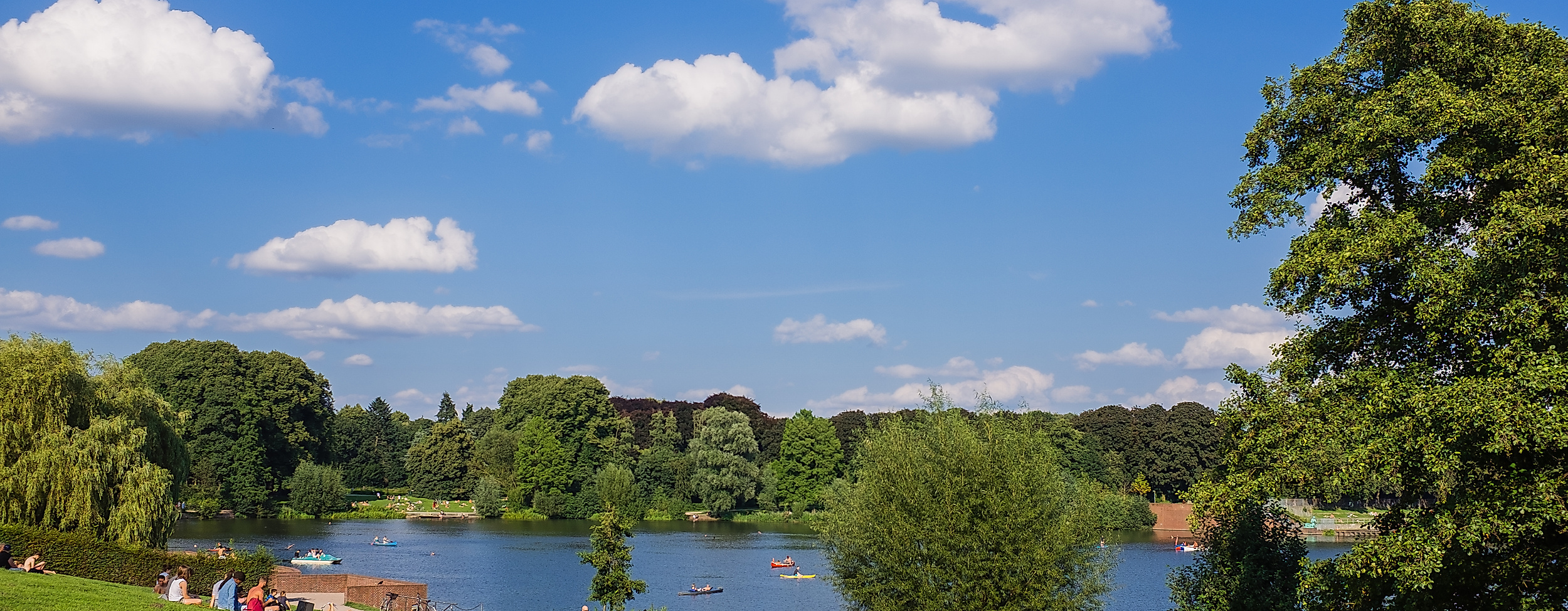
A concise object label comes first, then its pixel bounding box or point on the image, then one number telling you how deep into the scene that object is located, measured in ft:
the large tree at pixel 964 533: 88.02
